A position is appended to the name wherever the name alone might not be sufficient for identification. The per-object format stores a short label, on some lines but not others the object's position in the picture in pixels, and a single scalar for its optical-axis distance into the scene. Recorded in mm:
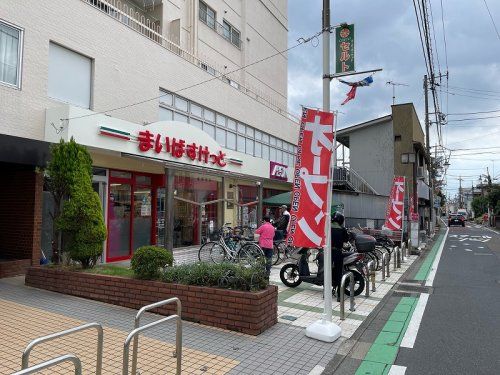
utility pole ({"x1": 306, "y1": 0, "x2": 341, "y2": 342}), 5980
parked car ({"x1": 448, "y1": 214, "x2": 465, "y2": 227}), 53038
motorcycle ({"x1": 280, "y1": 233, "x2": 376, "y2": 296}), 8891
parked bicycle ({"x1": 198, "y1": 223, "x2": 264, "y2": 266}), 11969
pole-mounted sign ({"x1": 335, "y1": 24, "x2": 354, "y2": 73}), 7043
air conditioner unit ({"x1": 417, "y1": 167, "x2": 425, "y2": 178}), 35500
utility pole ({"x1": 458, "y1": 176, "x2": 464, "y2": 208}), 103750
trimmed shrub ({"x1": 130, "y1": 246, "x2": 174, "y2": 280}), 7090
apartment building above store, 9664
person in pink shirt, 10711
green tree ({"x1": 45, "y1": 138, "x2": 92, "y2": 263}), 8398
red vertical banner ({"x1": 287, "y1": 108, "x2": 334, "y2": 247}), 6367
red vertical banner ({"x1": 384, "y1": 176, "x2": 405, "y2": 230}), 15705
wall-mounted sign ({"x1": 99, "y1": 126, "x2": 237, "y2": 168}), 11237
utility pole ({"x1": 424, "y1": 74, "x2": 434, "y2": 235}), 25562
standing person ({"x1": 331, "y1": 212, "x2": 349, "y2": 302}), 8156
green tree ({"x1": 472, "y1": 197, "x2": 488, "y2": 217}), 66444
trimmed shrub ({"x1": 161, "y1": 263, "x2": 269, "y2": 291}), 6309
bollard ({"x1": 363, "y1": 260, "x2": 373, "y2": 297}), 8953
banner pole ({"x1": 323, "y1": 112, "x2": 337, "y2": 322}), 6297
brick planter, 6031
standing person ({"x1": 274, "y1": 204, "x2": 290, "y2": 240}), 14859
